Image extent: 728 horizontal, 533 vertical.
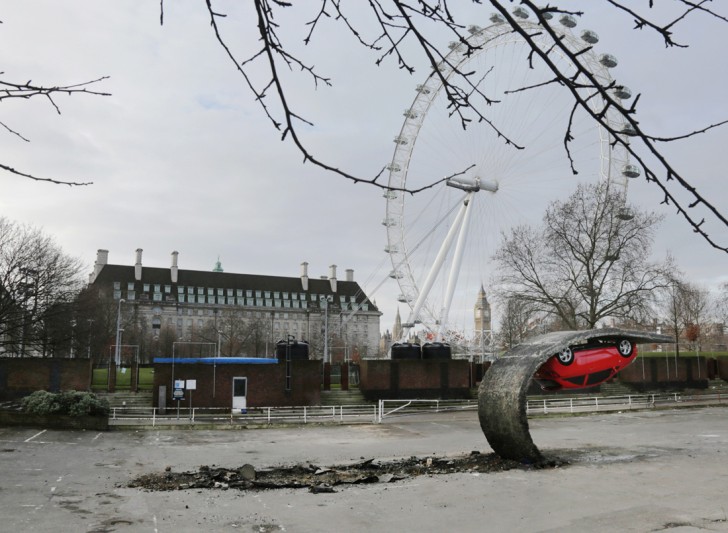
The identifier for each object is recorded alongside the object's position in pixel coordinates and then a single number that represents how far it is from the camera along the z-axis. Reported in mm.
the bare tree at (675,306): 39375
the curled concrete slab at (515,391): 14812
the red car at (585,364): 16219
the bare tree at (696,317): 61228
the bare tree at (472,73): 2188
